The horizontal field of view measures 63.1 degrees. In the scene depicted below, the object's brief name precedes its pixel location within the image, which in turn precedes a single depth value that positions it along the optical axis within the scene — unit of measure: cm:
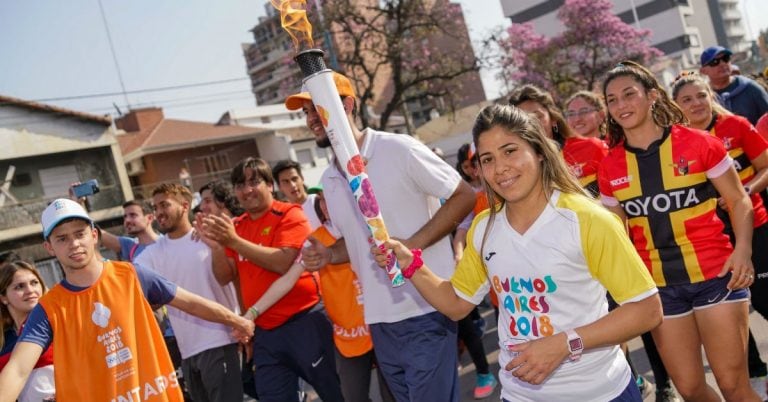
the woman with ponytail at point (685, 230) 313
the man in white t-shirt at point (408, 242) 323
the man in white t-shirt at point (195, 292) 478
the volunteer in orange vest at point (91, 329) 312
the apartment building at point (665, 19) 6166
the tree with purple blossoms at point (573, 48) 3209
